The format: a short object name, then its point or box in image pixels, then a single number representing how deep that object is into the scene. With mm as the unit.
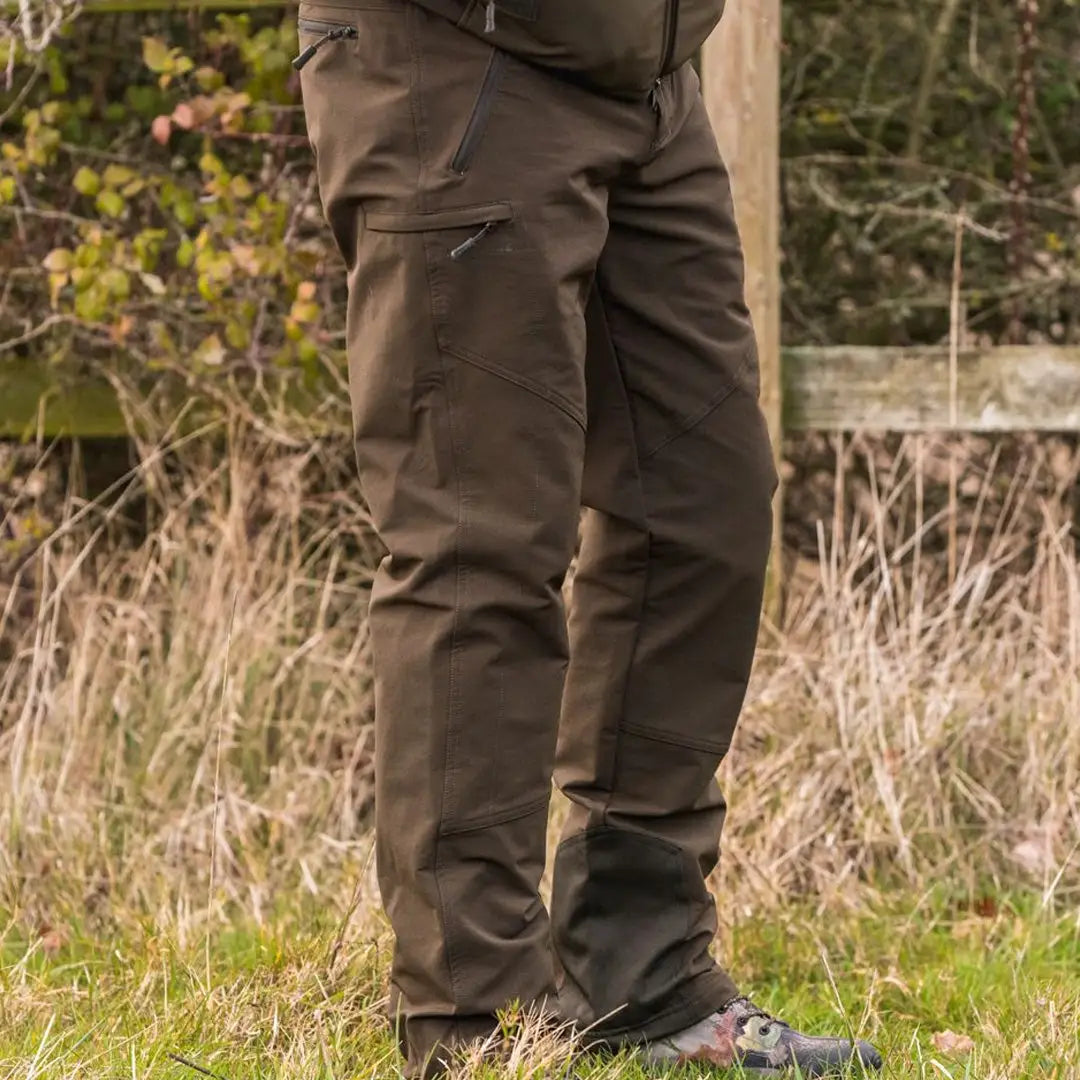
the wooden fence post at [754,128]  7266
